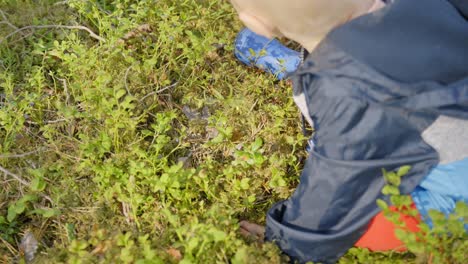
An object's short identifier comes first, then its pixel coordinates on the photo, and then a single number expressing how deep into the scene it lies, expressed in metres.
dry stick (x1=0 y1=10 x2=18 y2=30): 3.02
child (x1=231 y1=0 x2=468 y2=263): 1.67
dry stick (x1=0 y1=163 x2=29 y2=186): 2.34
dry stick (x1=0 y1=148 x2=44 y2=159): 2.39
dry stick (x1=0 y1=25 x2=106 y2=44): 2.93
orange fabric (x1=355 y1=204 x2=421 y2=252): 1.93
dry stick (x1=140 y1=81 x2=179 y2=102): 2.57
